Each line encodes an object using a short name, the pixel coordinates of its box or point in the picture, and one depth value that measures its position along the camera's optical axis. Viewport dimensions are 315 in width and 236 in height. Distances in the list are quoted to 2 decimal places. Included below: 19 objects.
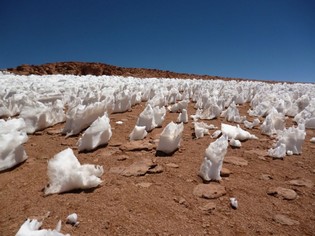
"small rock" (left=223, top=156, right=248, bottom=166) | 3.35
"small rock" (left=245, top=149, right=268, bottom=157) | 3.67
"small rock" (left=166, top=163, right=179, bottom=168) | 3.17
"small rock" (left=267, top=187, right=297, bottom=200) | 2.69
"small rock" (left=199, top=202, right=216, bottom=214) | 2.41
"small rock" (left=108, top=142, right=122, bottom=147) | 3.77
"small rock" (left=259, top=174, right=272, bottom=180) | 3.03
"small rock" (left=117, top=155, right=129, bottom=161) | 3.35
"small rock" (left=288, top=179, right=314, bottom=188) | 2.93
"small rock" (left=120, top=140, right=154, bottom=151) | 3.64
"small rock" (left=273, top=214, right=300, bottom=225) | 2.31
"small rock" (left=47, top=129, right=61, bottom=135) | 4.29
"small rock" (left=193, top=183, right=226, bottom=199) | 2.61
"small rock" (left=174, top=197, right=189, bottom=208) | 2.48
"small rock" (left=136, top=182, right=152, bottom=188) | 2.75
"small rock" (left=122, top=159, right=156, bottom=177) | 2.99
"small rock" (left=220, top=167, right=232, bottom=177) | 3.03
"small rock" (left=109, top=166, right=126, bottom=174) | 3.02
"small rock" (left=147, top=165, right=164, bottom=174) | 3.02
